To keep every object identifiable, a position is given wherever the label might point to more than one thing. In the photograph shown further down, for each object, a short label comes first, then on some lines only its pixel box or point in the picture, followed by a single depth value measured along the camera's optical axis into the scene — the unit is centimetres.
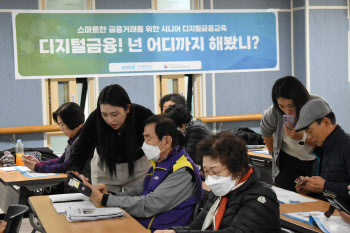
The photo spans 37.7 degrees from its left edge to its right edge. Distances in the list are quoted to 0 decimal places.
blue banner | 646
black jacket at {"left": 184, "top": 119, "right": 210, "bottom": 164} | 439
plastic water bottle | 536
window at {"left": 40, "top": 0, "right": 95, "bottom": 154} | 706
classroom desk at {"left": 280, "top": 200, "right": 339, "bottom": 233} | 251
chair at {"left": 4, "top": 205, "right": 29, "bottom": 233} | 258
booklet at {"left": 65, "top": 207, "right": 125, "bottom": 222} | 271
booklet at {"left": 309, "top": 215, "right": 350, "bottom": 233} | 240
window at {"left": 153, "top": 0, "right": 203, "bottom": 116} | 750
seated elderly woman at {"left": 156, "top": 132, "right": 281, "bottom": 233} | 225
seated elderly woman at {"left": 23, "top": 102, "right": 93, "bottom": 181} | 455
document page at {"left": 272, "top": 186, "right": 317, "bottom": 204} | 303
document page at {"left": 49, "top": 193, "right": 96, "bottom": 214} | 299
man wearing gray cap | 273
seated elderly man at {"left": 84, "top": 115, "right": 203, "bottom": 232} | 287
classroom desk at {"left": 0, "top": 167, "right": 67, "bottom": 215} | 434
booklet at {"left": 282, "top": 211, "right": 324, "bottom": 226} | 261
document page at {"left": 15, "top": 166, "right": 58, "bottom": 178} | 457
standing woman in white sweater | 342
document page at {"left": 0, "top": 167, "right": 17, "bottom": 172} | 493
